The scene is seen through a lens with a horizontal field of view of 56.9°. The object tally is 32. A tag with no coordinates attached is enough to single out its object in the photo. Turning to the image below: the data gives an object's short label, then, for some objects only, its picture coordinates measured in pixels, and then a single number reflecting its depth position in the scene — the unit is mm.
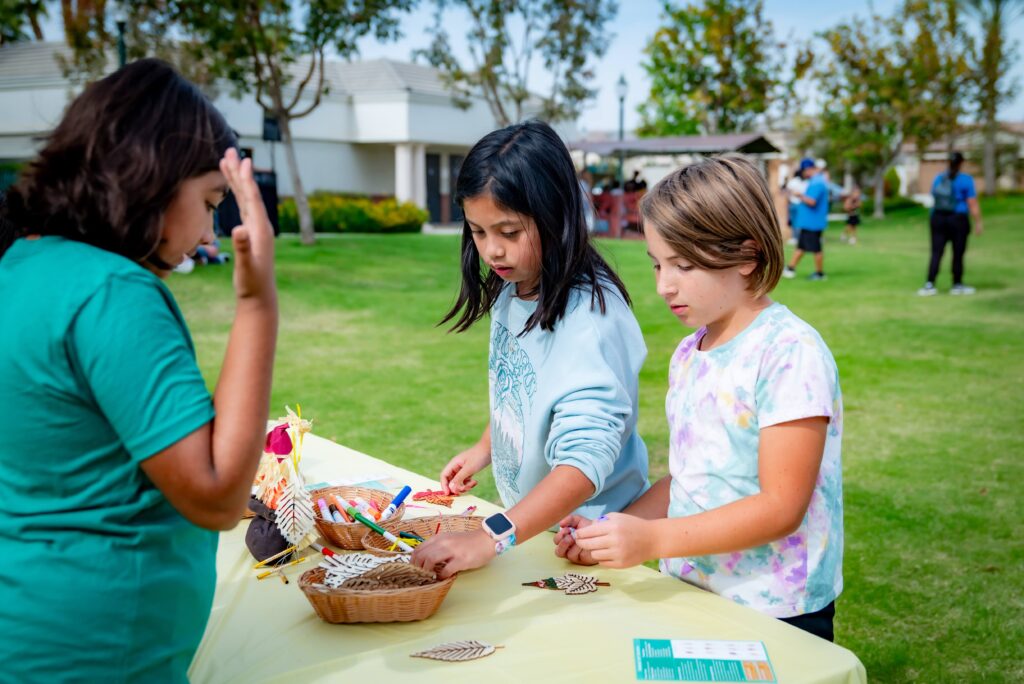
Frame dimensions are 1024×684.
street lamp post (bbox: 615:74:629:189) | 25516
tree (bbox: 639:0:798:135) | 31609
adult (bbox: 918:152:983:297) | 12227
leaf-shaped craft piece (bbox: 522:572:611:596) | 1830
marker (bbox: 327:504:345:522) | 2125
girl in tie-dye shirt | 1626
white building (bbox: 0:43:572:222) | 27266
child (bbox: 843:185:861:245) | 23031
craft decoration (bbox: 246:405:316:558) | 1995
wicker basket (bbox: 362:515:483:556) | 2074
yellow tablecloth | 1515
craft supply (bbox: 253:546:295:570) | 1994
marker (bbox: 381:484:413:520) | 2129
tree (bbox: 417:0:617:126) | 23250
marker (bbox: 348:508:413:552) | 2004
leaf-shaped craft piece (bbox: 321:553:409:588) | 1754
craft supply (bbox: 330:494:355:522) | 2129
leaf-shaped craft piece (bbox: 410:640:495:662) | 1541
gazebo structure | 24219
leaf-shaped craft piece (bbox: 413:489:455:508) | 2442
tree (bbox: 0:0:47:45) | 14750
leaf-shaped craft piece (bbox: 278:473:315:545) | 1987
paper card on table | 1481
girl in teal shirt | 1062
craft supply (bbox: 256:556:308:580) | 1963
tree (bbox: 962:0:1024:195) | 32844
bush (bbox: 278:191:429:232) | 22962
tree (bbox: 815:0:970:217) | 33250
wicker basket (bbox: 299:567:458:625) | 1637
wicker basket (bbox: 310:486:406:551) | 2070
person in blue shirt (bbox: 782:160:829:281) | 14258
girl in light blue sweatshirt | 1857
